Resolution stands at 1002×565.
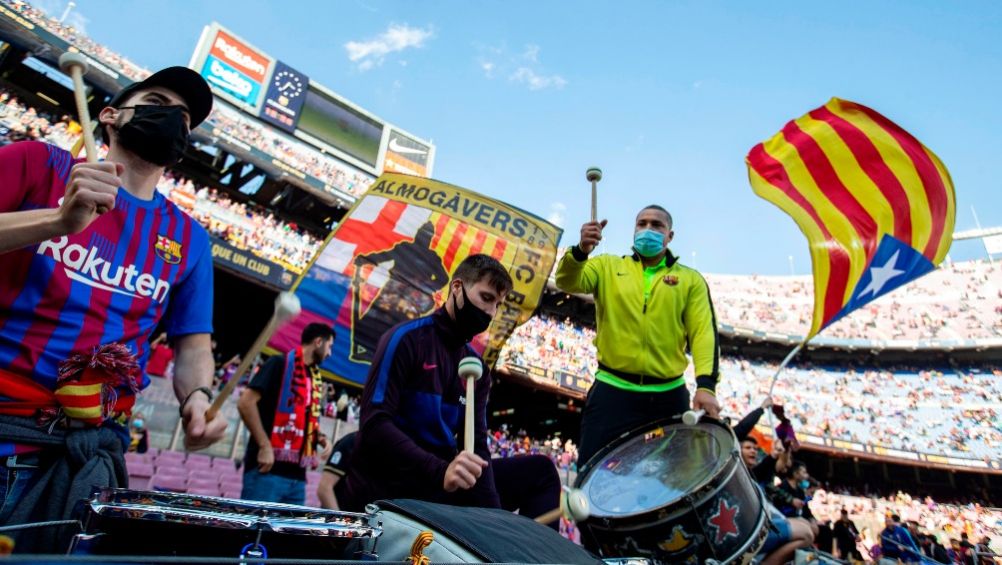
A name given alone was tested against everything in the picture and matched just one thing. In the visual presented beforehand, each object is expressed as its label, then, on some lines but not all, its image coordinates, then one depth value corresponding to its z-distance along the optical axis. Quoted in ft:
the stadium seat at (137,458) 19.49
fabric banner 16.94
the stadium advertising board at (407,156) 82.74
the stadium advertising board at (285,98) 70.13
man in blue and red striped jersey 4.27
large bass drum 6.86
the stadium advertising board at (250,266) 45.14
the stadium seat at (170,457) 21.47
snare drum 2.91
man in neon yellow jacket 9.94
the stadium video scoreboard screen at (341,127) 74.69
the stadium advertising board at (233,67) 66.64
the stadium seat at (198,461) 22.58
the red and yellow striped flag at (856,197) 15.35
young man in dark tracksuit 6.31
